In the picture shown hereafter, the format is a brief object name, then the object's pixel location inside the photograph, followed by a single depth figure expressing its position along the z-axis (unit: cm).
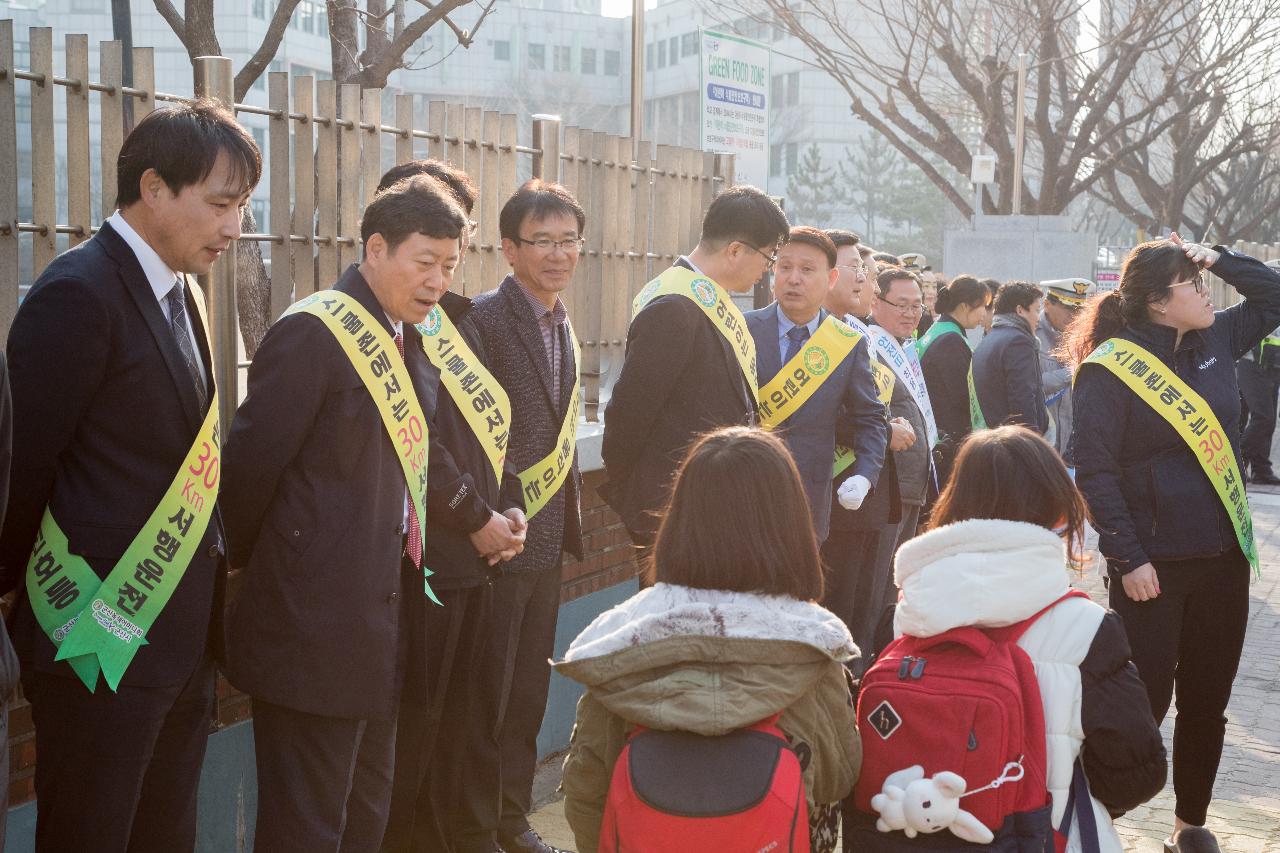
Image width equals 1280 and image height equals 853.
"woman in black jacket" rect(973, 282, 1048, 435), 818
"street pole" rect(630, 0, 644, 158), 799
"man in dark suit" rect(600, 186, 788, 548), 478
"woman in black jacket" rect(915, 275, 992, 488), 792
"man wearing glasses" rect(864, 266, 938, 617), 617
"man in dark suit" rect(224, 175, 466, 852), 333
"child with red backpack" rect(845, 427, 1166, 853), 280
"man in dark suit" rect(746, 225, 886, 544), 543
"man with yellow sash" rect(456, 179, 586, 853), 451
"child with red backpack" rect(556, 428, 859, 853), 261
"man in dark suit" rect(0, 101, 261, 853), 280
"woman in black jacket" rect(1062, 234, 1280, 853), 457
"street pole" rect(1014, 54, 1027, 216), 1994
